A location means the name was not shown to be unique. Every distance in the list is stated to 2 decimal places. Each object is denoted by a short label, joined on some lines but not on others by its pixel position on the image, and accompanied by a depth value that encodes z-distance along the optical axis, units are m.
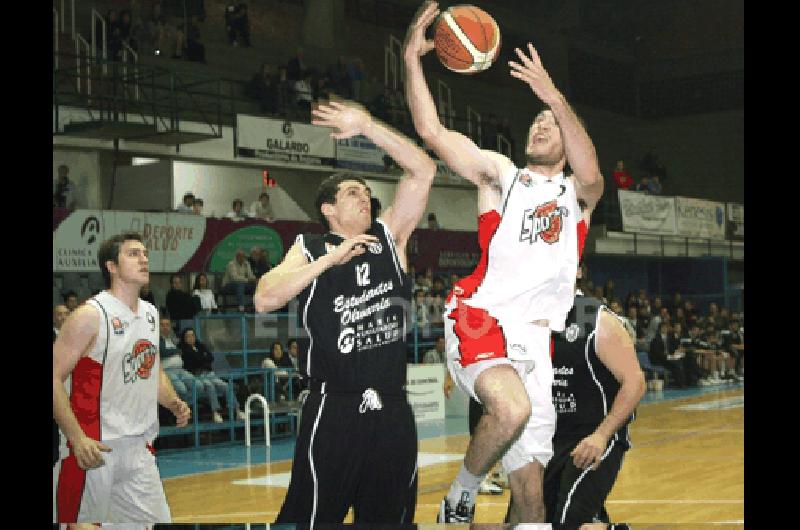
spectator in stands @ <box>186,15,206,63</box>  18.31
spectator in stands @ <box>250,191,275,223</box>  15.55
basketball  6.13
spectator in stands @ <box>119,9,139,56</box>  16.59
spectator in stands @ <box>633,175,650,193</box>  22.59
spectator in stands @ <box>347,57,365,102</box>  20.20
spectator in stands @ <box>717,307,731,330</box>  21.80
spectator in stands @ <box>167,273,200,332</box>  12.30
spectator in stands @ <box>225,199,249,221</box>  14.52
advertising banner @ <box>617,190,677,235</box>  21.02
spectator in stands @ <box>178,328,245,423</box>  11.57
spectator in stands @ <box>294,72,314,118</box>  18.53
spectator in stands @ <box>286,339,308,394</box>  12.52
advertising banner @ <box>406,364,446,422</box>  13.38
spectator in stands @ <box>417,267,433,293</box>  14.57
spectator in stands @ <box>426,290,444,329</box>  14.19
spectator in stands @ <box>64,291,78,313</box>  10.70
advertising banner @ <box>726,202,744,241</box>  24.56
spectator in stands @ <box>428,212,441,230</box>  18.24
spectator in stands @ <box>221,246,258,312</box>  13.38
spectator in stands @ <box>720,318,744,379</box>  21.12
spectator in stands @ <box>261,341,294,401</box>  12.47
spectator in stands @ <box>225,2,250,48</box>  19.73
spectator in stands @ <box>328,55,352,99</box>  19.92
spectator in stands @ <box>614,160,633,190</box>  21.53
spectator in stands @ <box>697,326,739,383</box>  20.33
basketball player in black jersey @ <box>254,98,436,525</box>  4.64
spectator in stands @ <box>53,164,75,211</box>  13.80
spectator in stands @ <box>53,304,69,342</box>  10.01
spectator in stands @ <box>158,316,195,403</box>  11.07
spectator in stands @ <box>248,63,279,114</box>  18.20
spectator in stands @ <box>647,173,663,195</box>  22.61
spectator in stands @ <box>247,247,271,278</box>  13.54
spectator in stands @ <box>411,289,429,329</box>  13.97
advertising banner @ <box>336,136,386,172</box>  17.97
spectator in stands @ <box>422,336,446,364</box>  13.80
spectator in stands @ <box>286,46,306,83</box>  19.36
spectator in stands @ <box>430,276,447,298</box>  14.43
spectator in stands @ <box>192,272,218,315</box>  12.75
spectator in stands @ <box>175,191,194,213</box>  14.72
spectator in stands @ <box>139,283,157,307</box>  11.83
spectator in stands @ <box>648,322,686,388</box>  18.55
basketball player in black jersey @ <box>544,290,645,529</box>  4.85
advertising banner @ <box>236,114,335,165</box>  16.47
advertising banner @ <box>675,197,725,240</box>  22.62
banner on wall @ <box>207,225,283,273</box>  13.50
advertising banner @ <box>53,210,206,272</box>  12.05
